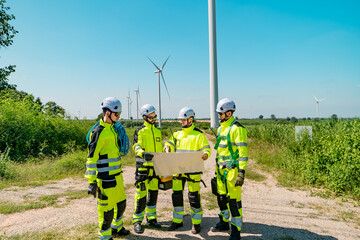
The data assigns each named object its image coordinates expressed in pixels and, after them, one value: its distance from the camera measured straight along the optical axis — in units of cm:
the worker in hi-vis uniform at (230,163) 400
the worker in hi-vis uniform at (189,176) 439
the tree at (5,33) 2063
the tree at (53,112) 1697
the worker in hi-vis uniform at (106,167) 350
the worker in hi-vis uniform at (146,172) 457
